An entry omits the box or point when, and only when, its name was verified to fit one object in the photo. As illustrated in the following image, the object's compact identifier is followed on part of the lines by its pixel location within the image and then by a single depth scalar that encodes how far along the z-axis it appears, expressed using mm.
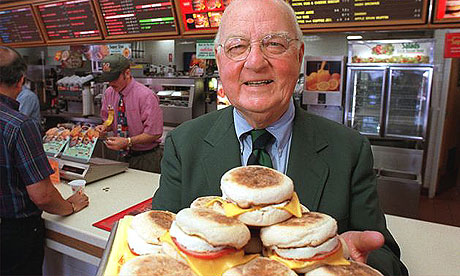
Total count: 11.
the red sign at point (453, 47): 2721
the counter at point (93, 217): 2053
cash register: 2803
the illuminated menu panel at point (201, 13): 3143
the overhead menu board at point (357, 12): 2539
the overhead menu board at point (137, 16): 3414
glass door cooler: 5293
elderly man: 1245
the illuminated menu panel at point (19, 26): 4352
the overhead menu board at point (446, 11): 2432
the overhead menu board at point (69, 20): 3868
